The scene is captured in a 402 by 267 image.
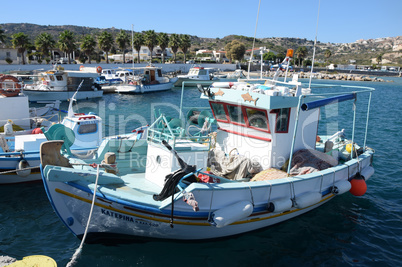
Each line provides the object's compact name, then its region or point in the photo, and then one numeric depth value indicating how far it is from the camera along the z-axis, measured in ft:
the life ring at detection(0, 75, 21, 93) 61.93
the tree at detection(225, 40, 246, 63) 323.98
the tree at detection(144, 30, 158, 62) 226.58
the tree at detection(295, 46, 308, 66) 225.15
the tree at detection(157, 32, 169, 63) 232.98
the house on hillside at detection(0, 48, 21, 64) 187.52
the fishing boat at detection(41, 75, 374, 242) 23.16
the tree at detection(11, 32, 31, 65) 171.73
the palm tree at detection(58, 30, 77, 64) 179.83
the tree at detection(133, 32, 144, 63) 221.66
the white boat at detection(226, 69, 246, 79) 234.99
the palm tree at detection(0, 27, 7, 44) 172.86
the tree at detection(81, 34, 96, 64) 192.65
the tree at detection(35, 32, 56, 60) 186.19
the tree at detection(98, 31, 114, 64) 198.70
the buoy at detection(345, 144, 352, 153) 39.01
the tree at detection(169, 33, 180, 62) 242.99
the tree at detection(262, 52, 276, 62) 355.21
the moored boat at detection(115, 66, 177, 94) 147.74
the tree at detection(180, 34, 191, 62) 245.24
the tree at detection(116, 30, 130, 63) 212.23
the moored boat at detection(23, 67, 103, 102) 117.91
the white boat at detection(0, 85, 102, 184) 39.86
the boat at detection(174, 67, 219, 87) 179.22
